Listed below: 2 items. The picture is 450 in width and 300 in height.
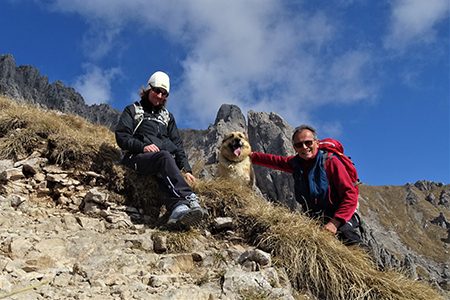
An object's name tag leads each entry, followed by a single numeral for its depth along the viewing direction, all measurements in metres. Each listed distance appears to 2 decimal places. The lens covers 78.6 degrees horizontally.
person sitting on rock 4.38
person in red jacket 4.33
